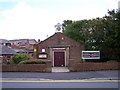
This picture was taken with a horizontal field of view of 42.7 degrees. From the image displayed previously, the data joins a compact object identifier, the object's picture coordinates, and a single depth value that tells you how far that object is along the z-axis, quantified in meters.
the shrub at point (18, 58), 18.03
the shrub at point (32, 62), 16.64
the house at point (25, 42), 49.17
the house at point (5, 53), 21.73
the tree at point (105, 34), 18.06
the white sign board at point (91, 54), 18.89
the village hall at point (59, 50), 21.01
